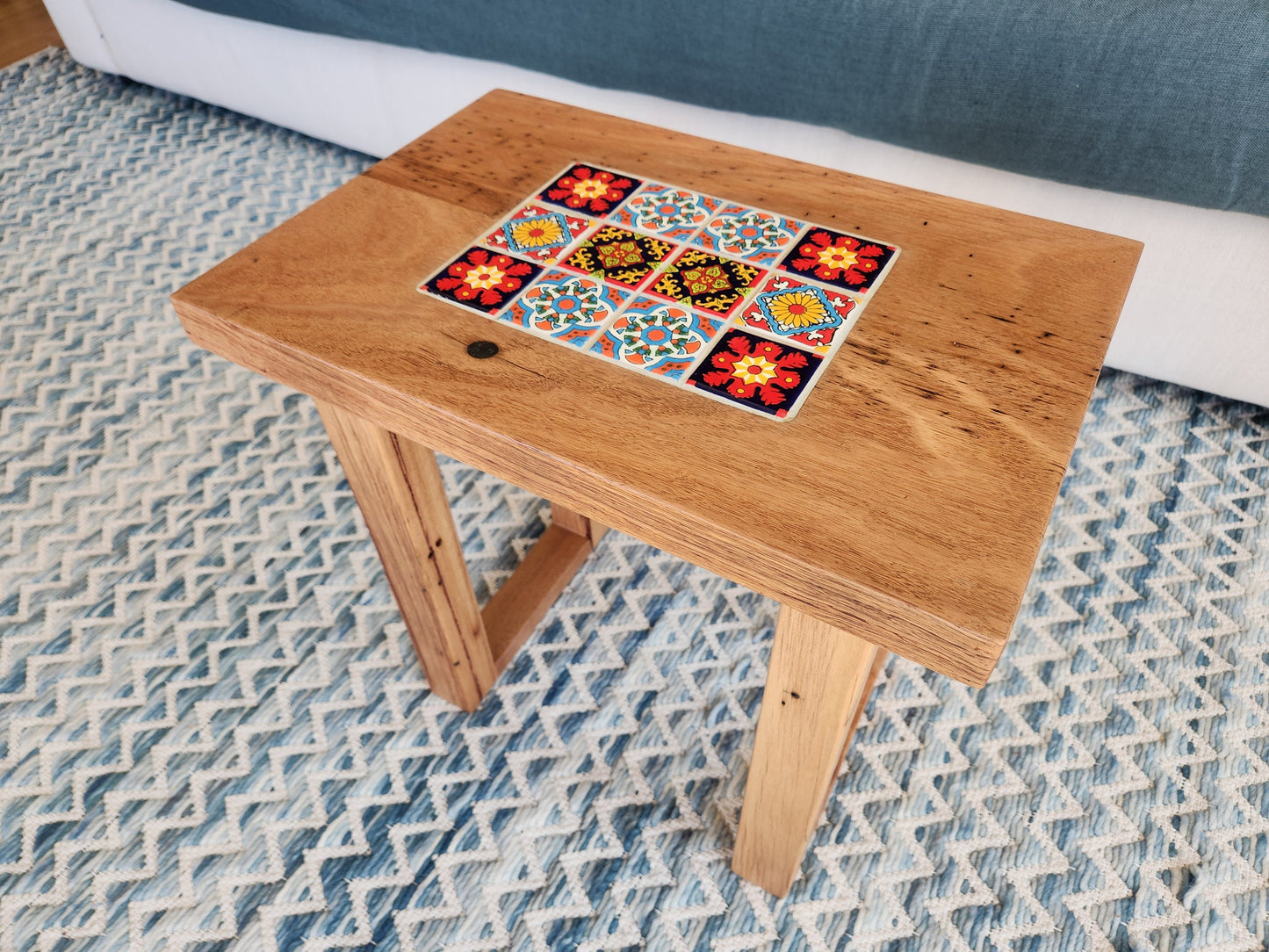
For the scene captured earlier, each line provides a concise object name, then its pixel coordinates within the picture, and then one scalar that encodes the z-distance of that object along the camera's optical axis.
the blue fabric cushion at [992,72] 1.12
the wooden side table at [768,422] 0.61
